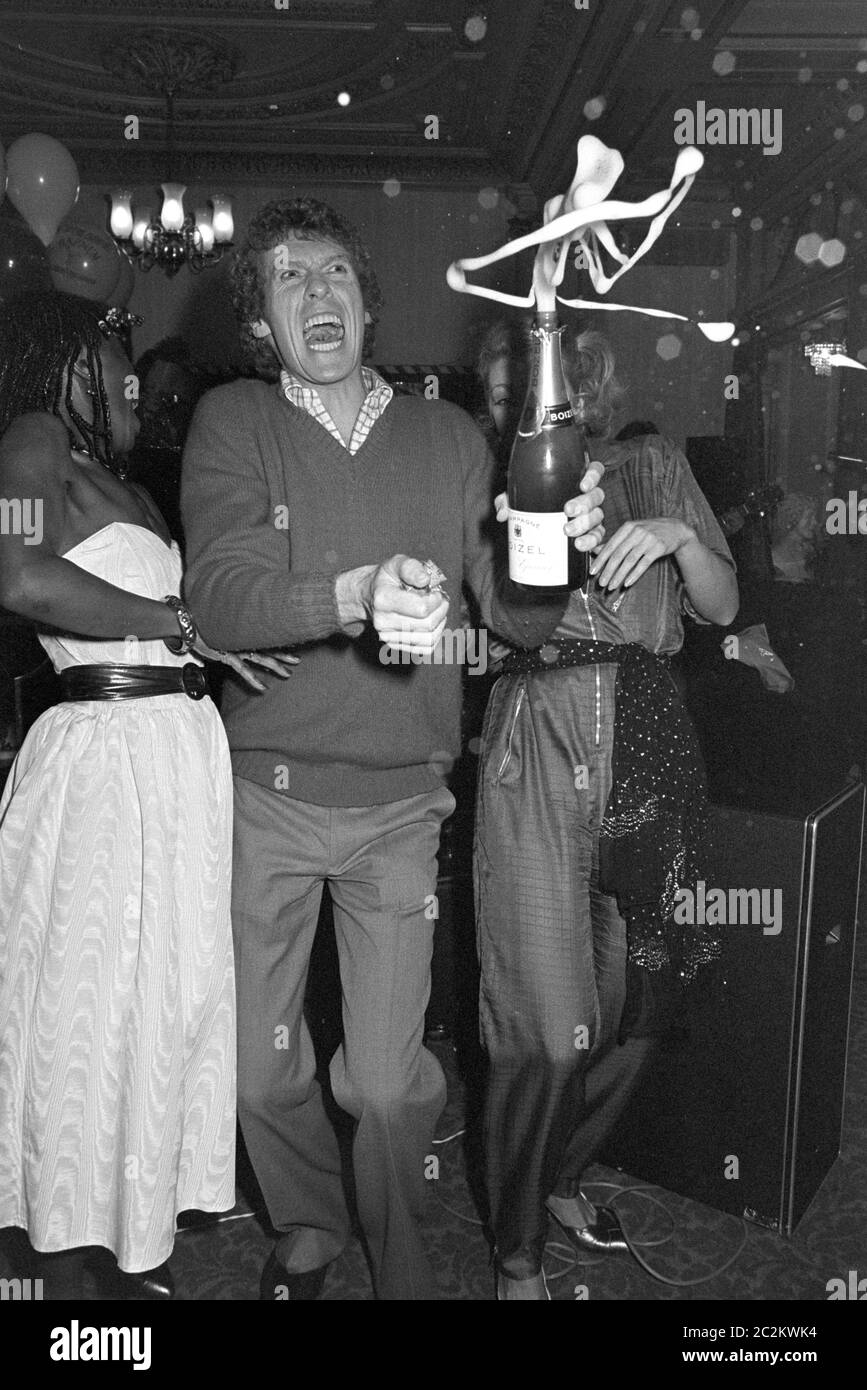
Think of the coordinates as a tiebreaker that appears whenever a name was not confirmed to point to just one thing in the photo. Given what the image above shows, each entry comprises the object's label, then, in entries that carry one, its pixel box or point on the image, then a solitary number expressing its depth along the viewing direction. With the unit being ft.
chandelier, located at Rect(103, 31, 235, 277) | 19.19
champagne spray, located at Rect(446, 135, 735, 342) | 3.63
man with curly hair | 5.18
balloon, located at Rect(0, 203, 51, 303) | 10.11
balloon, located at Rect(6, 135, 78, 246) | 12.02
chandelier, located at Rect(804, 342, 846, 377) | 23.46
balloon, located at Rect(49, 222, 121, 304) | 11.39
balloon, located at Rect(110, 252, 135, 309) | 12.41
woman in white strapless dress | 5.20
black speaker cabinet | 6.26
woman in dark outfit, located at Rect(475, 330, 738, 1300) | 5.46
